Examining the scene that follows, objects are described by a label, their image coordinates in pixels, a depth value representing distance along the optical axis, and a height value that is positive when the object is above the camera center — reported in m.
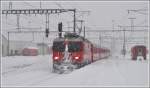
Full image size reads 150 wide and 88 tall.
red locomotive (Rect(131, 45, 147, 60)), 54.70 -1.87
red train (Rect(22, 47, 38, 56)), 86.18 -2.92
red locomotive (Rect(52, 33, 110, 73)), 26.64 -1.03
